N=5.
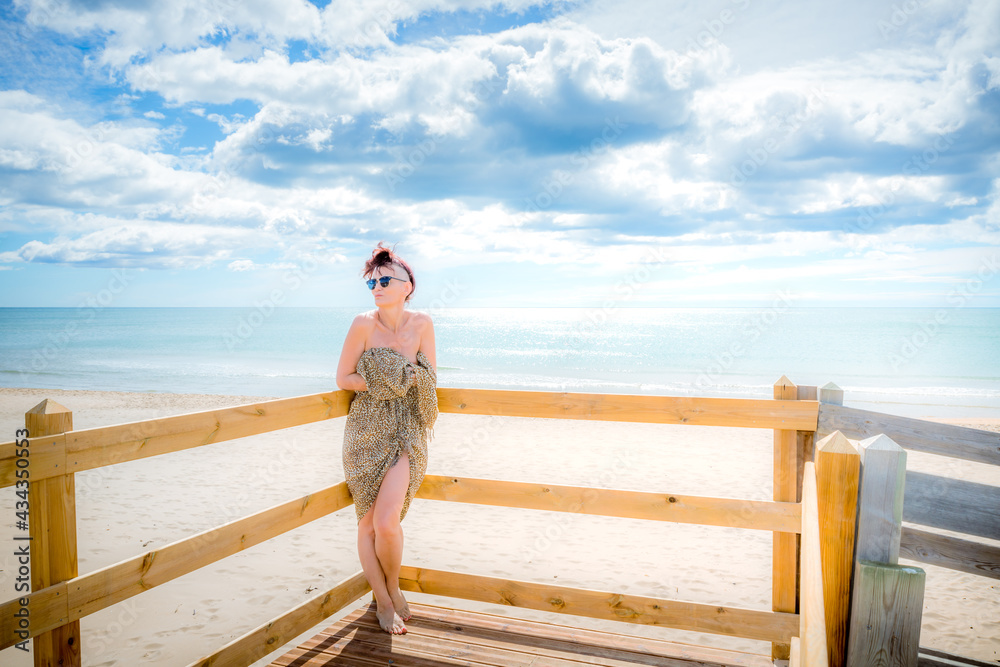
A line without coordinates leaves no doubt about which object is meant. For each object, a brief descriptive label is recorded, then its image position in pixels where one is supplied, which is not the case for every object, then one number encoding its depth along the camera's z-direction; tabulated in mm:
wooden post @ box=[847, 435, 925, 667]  1098
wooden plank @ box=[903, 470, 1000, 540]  3373
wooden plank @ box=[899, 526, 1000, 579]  3424
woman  3328
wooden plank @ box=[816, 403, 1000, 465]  3405
